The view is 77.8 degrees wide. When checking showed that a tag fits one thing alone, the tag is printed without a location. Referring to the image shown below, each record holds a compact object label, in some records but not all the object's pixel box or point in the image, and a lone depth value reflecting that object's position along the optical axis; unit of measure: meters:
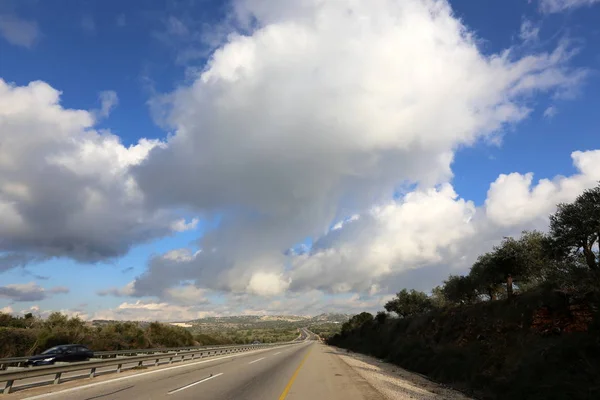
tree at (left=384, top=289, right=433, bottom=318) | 78.06
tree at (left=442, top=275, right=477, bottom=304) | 49.44
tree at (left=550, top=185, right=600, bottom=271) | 23.22
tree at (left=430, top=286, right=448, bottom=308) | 73.31
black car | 21.59
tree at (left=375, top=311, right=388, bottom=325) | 63.38
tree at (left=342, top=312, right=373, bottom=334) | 96.79
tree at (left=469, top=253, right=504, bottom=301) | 35.38
